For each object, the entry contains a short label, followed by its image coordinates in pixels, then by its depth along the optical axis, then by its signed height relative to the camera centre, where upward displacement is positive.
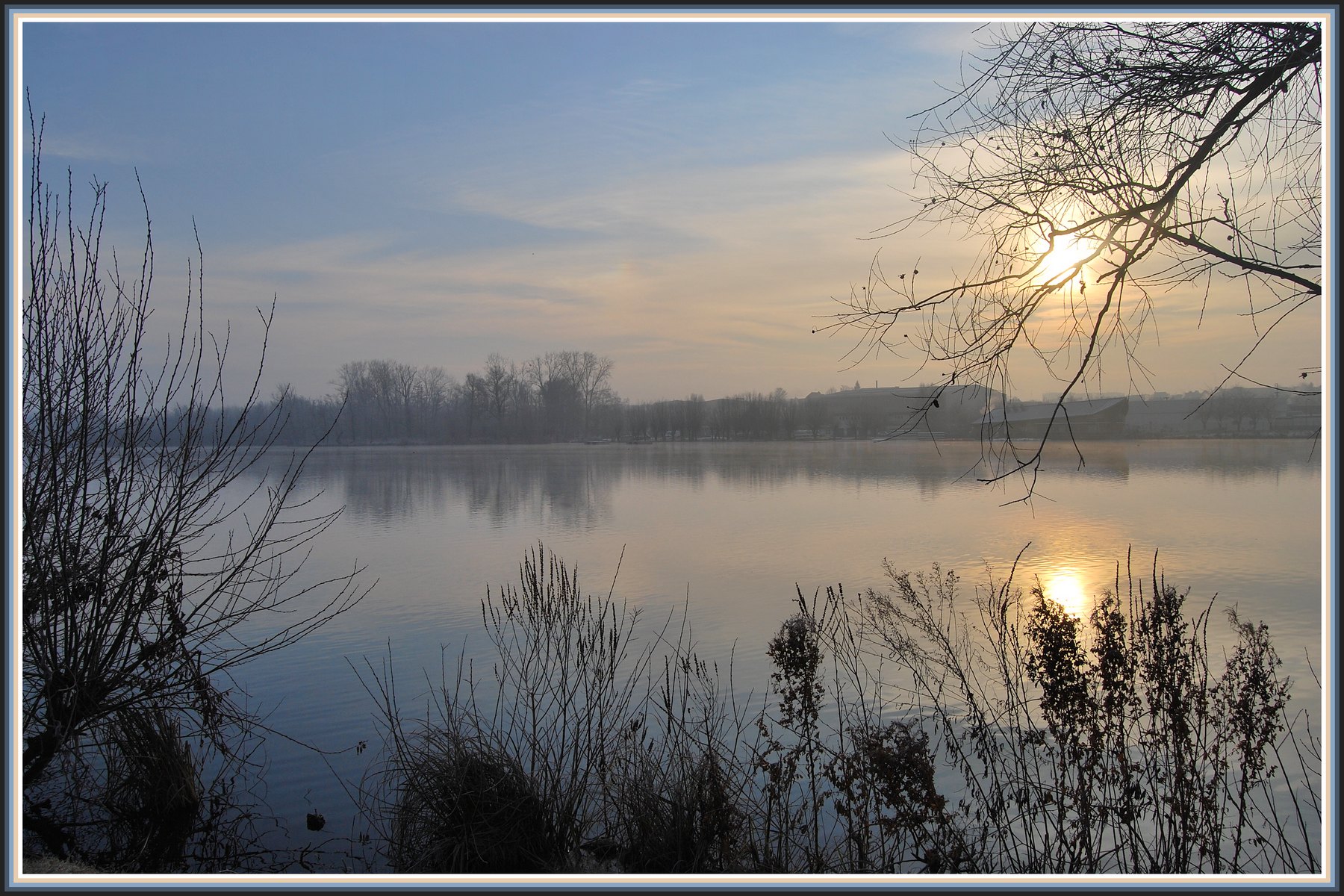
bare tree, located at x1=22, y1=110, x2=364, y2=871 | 4.25 -0.79
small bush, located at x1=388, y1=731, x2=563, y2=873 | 4.46 -2.02
